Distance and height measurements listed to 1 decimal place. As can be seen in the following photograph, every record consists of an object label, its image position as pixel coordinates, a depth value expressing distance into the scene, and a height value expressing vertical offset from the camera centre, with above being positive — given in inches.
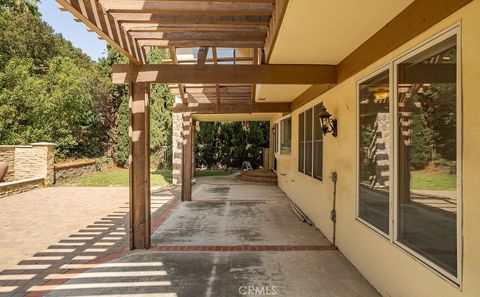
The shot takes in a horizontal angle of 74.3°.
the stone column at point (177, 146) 551.8 -4.1
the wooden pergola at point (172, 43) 149.9 +58.5
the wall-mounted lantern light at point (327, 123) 214.2 +14.0
